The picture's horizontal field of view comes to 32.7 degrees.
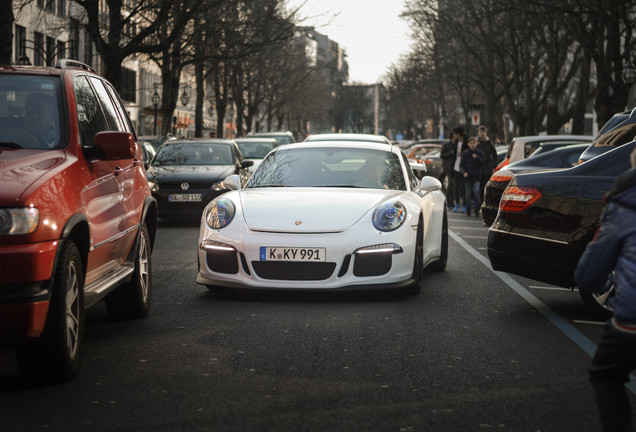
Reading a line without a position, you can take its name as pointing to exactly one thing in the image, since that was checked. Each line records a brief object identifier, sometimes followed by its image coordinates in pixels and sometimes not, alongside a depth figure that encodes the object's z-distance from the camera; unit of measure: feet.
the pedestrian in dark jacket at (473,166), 73.97
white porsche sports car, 28.48
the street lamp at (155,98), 161.79
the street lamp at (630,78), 97.80
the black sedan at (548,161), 53.16
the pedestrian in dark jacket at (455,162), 78.23
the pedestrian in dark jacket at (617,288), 12.53
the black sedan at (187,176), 60.54
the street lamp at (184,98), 179.73
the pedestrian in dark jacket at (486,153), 76.43
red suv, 17.24
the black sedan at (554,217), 26.45
